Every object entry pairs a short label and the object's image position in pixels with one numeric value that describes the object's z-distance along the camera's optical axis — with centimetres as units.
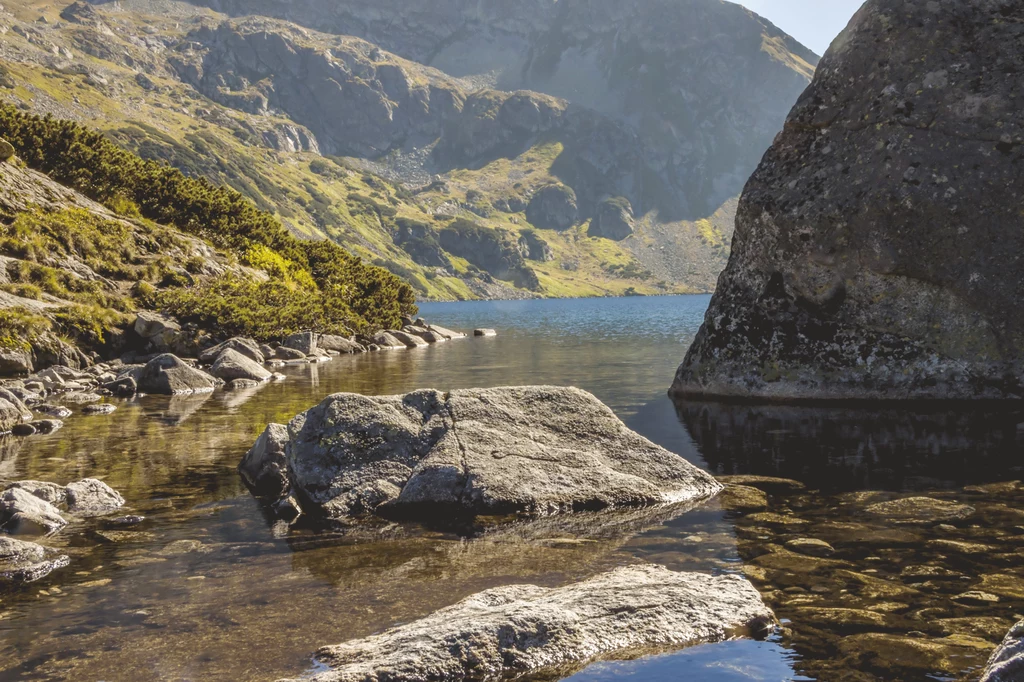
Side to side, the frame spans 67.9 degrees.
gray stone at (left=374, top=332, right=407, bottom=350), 6134
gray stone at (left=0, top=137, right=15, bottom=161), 4528
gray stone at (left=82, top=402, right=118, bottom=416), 2536
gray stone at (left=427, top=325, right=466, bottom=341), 7544
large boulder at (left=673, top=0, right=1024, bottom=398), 2241
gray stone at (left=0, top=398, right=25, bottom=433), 2128
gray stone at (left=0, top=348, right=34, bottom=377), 3161
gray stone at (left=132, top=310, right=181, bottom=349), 4088
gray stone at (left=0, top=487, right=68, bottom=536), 1173
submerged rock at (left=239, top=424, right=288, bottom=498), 1471
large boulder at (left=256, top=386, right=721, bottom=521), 1270
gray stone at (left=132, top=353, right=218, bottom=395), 3156
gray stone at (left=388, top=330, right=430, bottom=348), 6412
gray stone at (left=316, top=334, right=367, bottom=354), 5509
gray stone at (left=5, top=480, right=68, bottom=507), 1327
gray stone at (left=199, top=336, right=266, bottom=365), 4128
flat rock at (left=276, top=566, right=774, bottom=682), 668
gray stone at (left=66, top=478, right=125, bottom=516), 1305
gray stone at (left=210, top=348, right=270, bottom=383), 3622
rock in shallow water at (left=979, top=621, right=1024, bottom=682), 443
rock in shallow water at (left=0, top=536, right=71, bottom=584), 969
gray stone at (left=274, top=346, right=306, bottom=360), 4812
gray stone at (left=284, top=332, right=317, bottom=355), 5034
